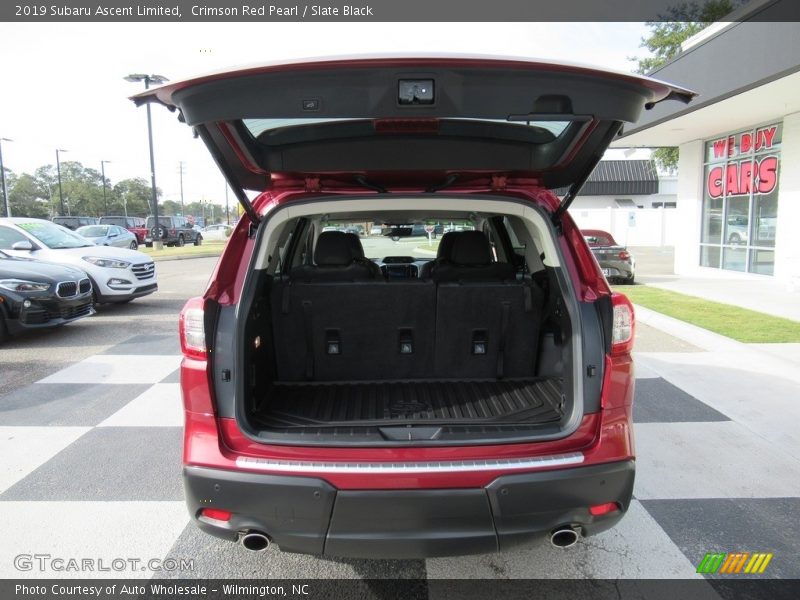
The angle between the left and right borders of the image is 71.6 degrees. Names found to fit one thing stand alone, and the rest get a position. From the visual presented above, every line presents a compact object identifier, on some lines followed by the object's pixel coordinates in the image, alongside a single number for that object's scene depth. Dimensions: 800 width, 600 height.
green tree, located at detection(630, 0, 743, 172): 24.91
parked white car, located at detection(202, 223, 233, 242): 48.29
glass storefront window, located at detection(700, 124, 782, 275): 12.09
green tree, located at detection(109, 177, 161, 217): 78.81
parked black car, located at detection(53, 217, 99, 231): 29.95
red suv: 1.86
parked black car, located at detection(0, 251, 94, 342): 6.50
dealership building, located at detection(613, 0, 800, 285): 8.55
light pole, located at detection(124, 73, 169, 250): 18.08
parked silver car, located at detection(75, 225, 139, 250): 19.44
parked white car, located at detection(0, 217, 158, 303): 8.41
